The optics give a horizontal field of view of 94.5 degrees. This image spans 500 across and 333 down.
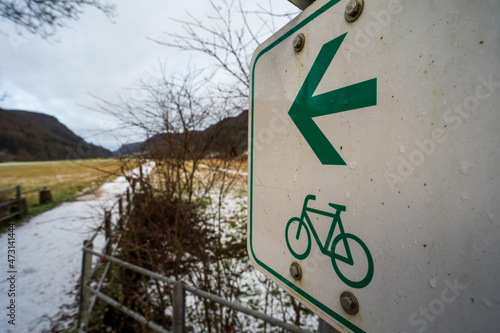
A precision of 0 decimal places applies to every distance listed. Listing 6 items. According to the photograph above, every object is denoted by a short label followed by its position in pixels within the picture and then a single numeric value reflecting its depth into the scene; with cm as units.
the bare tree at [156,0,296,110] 231
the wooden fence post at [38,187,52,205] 1125
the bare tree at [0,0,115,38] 322
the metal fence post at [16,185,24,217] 870
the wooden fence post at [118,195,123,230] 385
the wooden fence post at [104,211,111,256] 371
